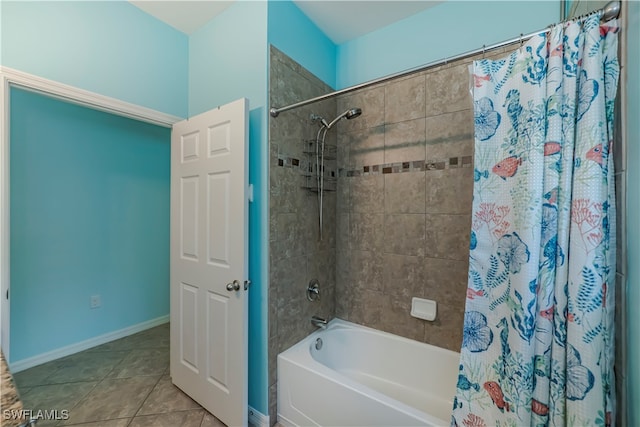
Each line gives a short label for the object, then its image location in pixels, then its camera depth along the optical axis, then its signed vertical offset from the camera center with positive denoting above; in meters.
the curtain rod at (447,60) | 0.79 +0.62
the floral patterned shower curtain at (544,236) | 0.76 -0.08
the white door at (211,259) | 1.54 -0.32
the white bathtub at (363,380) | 1.32 -1.05
